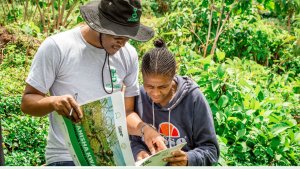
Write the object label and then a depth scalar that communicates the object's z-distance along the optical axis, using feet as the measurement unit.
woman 8.52
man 8.10
